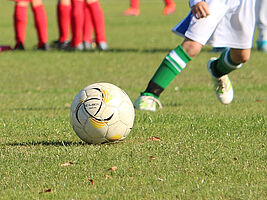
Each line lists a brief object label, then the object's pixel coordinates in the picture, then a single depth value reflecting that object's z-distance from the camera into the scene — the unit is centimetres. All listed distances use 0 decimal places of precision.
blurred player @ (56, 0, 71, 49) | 3098
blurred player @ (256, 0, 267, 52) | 1629
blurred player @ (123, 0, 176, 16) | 5853
